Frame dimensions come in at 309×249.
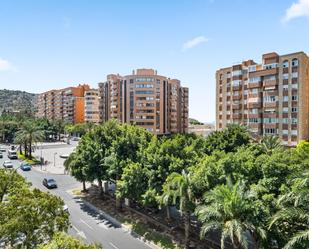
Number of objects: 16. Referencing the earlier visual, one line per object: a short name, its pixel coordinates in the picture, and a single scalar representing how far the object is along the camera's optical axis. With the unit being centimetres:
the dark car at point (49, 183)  4494
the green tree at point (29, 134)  6512
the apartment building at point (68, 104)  15150
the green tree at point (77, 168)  3639
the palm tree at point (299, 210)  1427
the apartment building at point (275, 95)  5684
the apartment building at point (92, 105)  13500
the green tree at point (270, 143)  3891
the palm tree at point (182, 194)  2239
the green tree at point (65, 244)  1245
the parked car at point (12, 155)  7000
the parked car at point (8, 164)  5774
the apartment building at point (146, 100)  9262
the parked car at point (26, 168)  5848
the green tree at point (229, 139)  3833
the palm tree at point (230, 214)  1712
